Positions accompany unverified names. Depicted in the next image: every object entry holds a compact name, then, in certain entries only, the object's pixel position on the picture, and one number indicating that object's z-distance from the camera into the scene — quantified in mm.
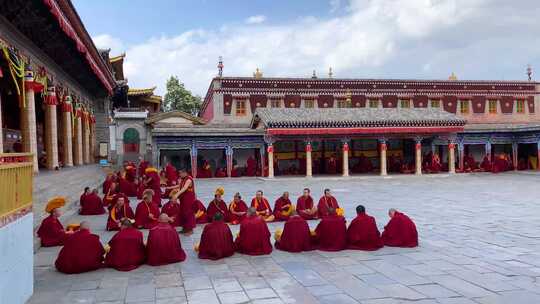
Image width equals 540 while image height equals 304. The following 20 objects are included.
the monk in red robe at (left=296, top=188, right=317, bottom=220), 10466
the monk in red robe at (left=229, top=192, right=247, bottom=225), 10109
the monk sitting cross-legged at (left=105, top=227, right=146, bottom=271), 6355
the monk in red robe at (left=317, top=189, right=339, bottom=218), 10220
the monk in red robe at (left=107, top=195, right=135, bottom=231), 9328
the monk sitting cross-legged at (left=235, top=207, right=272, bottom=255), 7207
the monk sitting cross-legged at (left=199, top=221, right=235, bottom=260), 6932
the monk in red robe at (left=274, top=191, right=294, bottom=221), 10508
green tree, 51906
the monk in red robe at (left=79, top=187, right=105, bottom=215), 11266
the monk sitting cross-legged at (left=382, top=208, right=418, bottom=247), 7570
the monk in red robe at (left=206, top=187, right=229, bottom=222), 10031
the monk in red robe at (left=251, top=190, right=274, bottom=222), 10422
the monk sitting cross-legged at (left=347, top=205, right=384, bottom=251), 7473
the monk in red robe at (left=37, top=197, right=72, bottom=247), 7734
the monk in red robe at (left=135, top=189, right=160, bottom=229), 9422
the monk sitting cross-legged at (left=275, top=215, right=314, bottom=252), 7418
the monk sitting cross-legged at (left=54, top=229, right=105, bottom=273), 6141
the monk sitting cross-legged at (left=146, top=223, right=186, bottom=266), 6586
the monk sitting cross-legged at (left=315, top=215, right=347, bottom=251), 7492
